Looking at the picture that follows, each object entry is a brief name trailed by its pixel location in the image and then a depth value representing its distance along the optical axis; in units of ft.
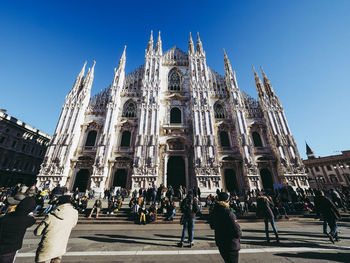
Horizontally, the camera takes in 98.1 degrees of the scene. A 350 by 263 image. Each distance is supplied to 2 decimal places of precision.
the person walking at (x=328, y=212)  15.97
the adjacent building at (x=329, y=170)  113.91
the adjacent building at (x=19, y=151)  78.59
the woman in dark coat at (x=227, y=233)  8.14
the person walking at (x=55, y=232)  7.59
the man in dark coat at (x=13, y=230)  7.57
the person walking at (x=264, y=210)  16.45
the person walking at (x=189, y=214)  15.40
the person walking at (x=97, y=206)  29.95
